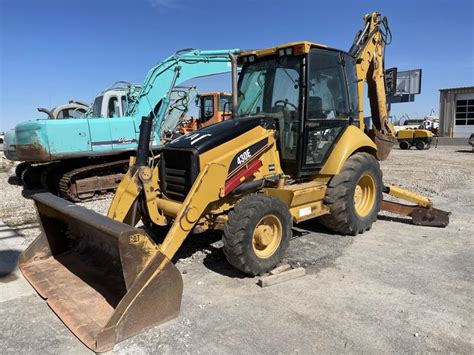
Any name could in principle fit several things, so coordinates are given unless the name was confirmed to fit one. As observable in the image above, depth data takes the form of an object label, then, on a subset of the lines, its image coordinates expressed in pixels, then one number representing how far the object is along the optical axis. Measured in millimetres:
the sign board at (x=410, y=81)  37188
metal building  30188
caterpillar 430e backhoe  3461
